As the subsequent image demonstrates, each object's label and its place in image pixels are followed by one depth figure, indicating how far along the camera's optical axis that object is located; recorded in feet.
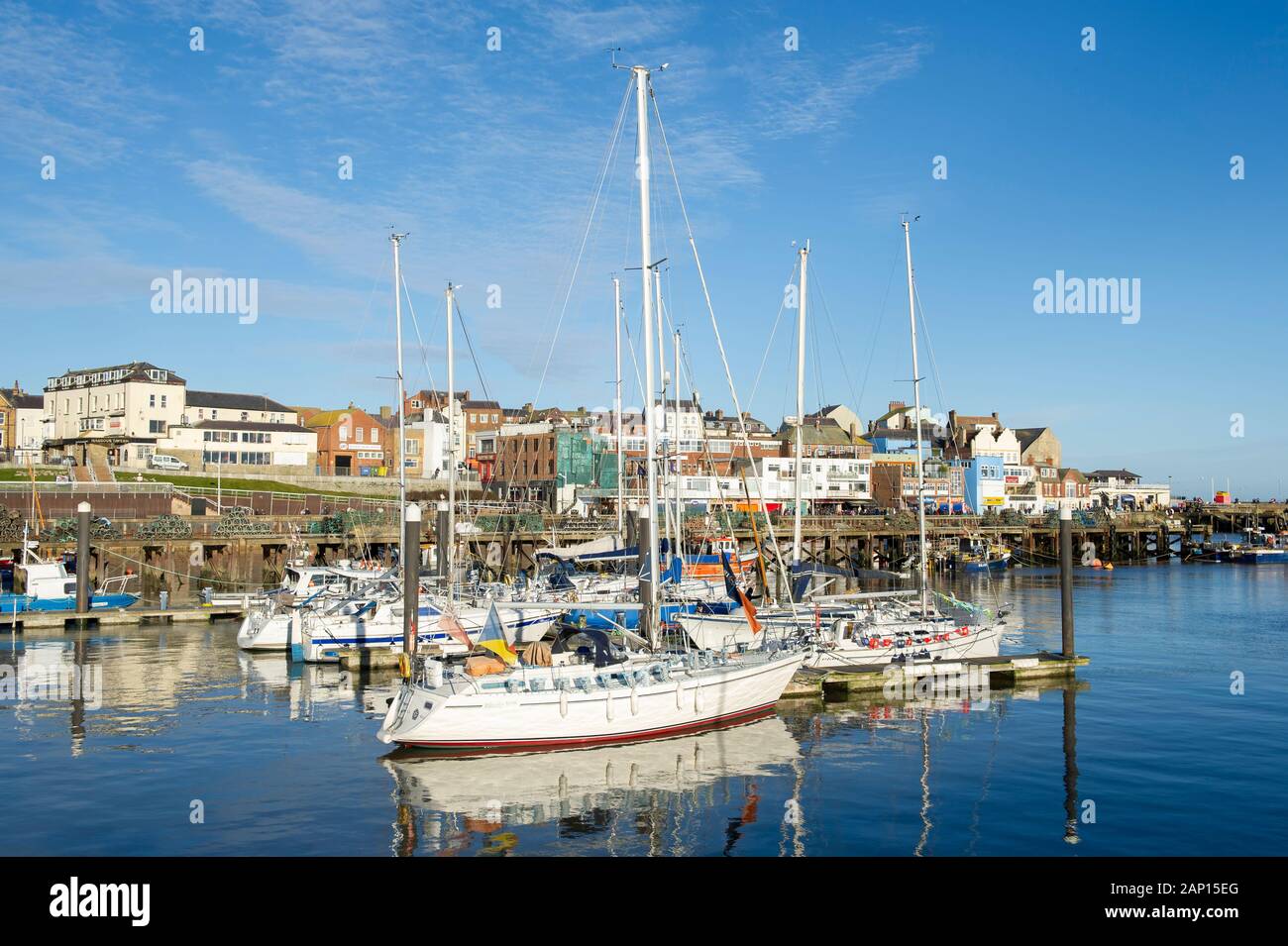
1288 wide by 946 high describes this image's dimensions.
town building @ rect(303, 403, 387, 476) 398.01
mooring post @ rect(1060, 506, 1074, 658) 121.70
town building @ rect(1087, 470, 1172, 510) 573.24
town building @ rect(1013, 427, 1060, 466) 548.52
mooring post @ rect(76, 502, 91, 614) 162.40
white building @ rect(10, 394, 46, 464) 422.82
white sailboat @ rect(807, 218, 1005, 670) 118.11
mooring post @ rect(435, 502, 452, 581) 159.33
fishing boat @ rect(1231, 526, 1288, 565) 359.25
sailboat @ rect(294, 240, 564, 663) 134.51
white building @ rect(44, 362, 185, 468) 337.52
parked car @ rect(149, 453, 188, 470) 334.03
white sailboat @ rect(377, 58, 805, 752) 83.66
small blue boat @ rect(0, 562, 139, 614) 167.63
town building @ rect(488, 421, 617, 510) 373.81
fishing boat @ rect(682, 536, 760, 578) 198.49
